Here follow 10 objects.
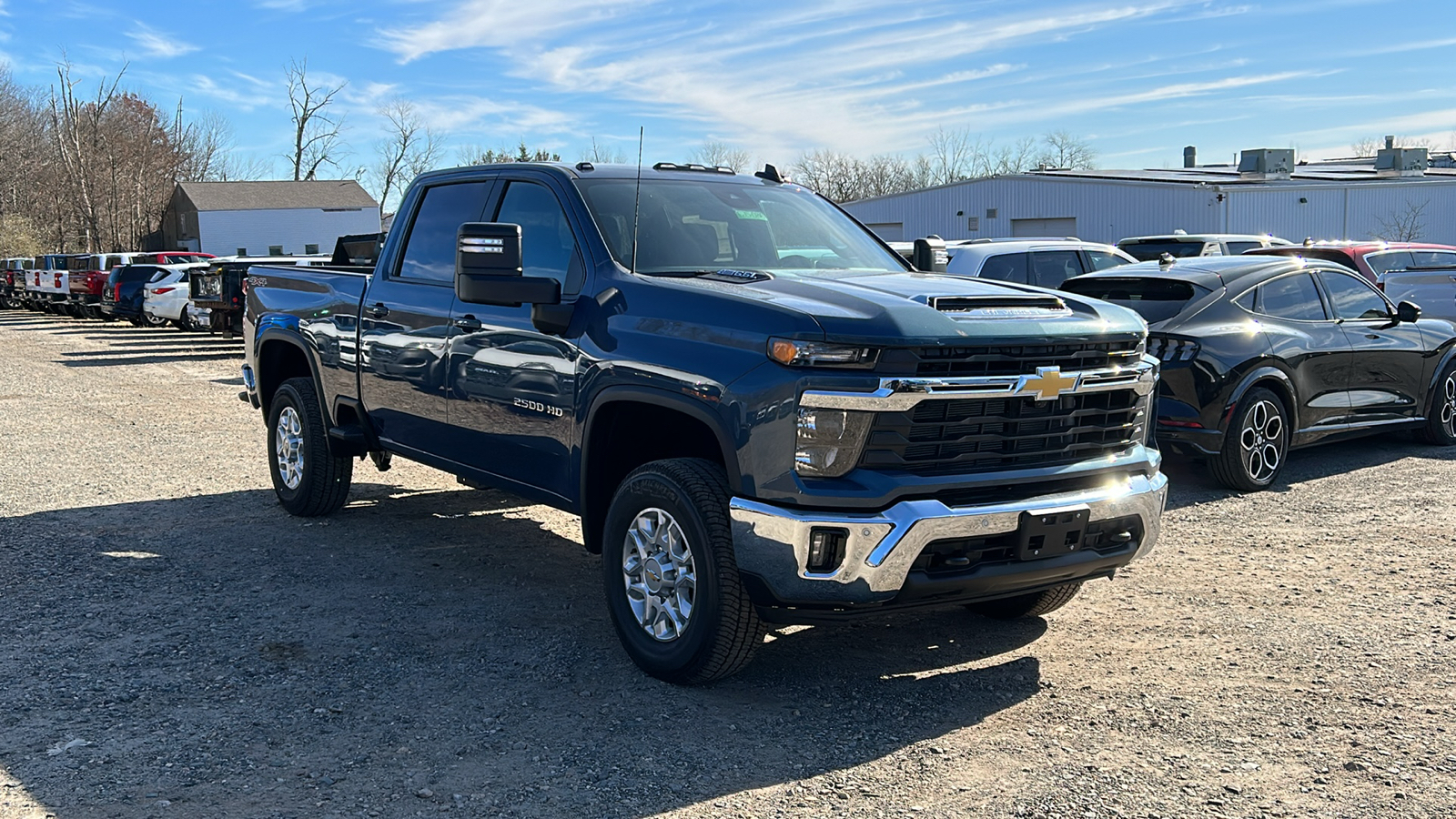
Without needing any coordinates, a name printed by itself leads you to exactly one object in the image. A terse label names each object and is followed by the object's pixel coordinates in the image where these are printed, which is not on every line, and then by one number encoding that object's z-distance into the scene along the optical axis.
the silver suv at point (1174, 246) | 16.76
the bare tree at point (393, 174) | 77.62
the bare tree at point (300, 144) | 76.50
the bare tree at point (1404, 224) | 41.22
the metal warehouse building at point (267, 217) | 74.38
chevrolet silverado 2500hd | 4.25
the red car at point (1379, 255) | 14.26
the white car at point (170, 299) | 26.33
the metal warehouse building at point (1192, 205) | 37.38
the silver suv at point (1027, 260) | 12.27
